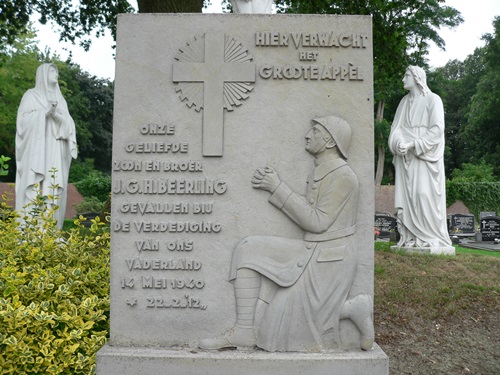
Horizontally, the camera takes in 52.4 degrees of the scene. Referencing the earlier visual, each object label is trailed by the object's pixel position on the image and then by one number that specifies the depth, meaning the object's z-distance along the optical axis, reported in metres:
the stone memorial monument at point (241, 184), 3.28
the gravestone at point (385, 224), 14.17
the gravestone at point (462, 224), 16.53
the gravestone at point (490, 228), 14.94
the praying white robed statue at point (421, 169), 8.95
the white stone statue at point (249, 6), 4.04
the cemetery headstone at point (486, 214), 19.01
